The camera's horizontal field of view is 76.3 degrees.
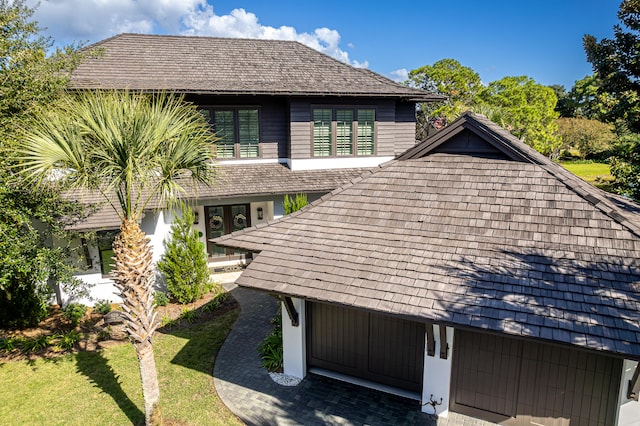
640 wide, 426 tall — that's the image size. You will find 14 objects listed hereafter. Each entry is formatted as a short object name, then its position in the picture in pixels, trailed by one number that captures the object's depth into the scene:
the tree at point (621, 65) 11.70
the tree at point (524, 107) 39.69
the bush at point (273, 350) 9.54
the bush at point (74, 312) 12.09
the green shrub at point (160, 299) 12.96
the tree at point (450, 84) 40.62
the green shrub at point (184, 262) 13.16
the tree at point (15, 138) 7.96
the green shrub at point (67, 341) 10.66
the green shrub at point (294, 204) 13.51
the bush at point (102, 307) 12.73
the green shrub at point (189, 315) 12.15
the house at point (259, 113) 14.51
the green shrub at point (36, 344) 10.69
